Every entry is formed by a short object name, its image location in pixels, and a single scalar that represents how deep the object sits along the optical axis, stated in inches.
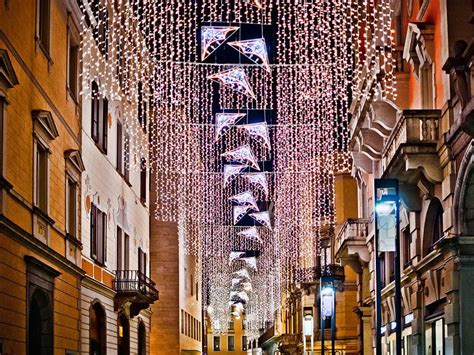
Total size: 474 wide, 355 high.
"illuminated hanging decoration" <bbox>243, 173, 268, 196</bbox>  2252.7
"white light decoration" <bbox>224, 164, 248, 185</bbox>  2127.7
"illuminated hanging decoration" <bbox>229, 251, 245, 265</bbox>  3763.8
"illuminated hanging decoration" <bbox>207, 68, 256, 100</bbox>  1484.6
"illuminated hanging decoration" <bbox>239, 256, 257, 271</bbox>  3874.3
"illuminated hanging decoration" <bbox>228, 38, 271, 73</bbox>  1339.8
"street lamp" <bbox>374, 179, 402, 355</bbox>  886.4
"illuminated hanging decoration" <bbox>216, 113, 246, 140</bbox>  1742.1
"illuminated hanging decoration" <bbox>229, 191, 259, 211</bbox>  2532.0
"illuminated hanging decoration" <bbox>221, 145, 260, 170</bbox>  2007.9
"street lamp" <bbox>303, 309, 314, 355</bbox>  1987.0
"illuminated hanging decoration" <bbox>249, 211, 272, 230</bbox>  2667.3
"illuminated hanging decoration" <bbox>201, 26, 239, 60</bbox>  1283.2
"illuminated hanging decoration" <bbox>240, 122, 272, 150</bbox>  1748.3
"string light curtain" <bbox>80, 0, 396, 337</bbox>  1383.7
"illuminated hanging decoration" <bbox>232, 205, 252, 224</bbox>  2628.0
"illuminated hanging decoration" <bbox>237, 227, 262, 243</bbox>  3100.4
